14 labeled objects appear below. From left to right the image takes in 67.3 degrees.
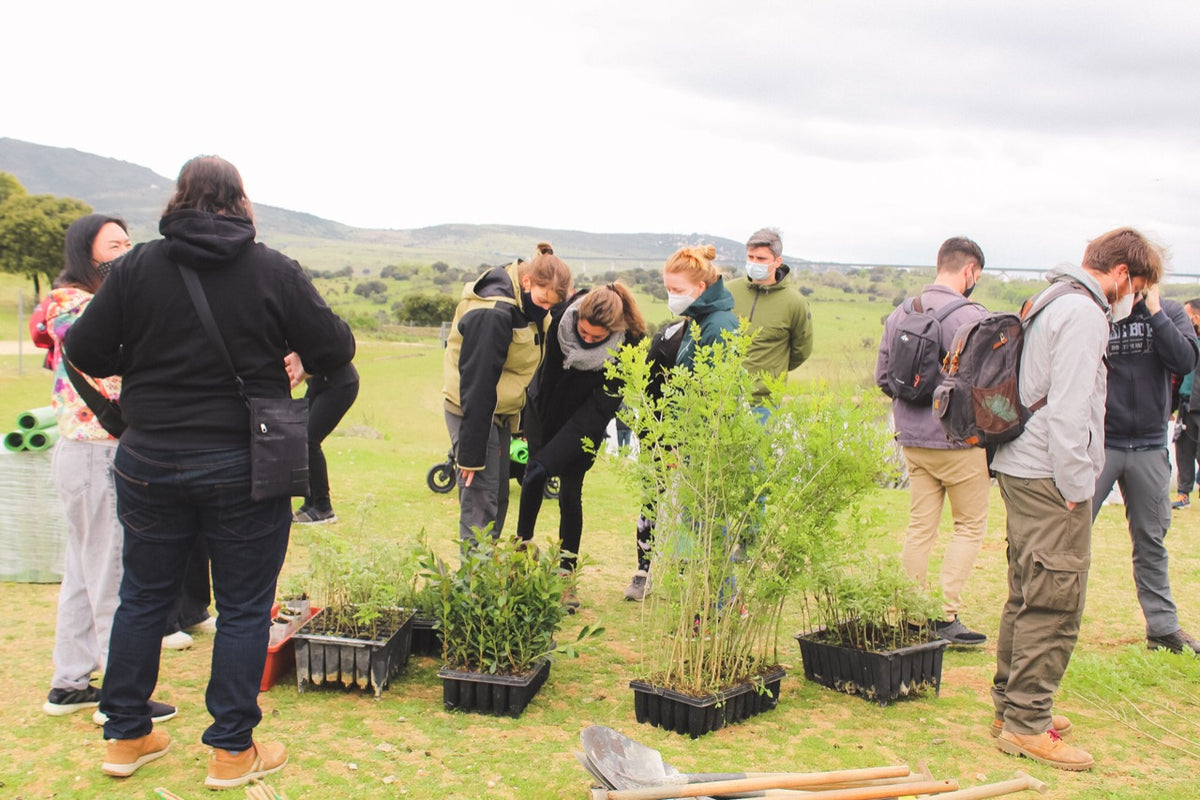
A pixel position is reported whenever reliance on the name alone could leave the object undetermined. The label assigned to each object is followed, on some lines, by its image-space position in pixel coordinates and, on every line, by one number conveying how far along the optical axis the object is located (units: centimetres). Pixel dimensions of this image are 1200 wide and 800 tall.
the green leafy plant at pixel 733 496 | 386
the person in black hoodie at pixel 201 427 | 303
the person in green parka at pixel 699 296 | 493
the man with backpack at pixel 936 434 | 509
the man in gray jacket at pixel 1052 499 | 361
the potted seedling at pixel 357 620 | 412
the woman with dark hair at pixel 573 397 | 536
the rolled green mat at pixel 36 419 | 554
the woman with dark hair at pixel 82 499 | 381
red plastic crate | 416
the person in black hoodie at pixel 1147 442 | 511
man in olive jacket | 619
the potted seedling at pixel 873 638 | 433
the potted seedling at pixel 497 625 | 401
